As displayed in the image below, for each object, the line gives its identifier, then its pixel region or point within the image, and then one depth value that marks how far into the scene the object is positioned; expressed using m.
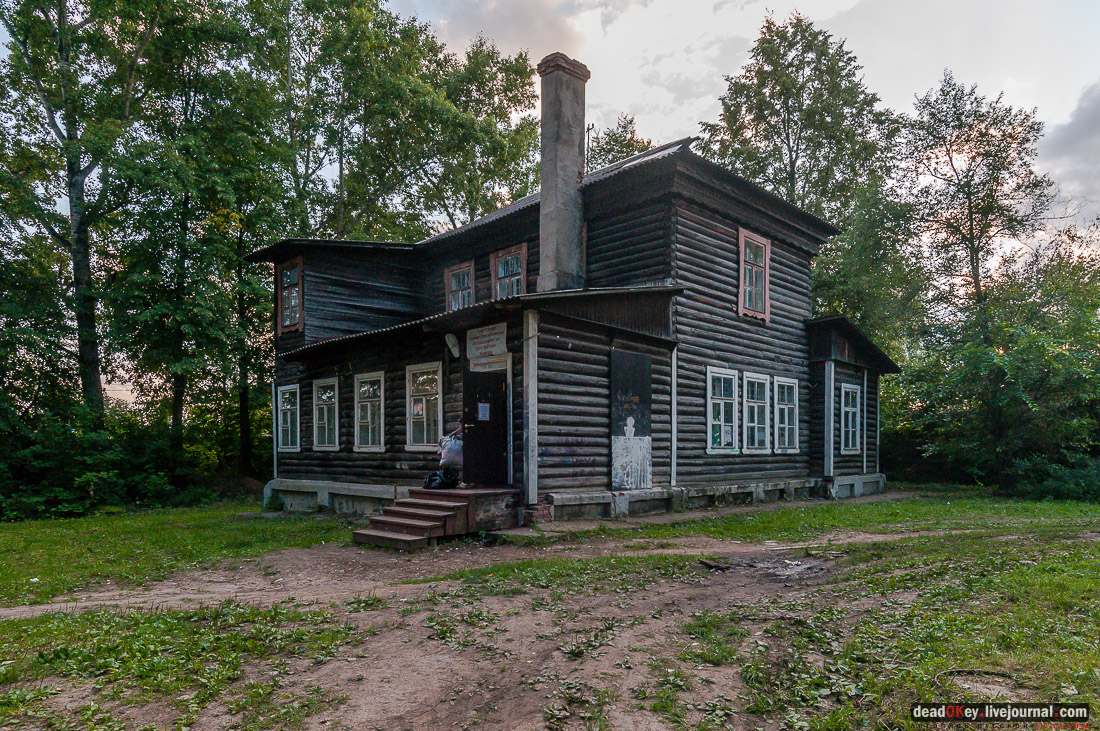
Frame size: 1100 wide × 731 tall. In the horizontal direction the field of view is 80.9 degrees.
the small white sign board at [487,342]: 11.44
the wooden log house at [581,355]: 11.48
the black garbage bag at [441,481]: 11.32
